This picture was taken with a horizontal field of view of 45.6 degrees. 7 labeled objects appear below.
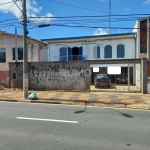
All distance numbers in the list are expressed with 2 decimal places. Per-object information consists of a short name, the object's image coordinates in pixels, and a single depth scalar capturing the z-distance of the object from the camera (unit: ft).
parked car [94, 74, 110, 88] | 55.77
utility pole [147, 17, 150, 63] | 45.50
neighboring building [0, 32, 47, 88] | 65.05
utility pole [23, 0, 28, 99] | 38.73
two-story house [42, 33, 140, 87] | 72.08
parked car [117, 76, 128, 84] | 63.35
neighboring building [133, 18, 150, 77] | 63.46
